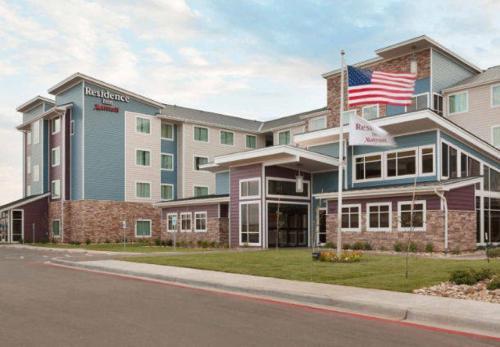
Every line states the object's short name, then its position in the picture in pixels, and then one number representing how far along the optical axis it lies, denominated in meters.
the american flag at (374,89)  20.95
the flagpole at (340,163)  20.05
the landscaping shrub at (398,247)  27.23
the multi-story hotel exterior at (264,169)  28.77
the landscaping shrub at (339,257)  19.64
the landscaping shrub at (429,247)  26.25
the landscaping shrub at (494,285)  12.39
